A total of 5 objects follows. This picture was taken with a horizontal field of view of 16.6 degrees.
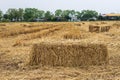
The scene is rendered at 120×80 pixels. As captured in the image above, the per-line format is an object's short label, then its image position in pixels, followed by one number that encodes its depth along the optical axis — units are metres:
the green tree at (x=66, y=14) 109.37
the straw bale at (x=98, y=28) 37.68
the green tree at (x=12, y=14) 110.44
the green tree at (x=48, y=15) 111.62
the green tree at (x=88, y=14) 122.18
